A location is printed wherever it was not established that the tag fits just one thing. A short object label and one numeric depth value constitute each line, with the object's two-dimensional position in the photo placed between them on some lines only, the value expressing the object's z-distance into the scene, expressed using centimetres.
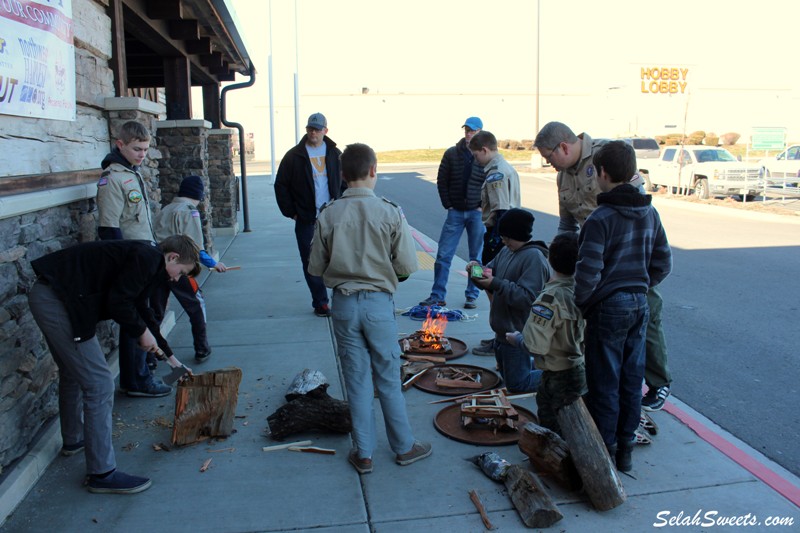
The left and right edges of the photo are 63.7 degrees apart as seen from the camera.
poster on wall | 367
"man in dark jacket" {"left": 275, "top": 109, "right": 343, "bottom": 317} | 687
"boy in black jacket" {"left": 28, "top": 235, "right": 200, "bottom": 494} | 336
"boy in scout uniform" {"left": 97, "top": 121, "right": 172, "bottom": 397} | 469
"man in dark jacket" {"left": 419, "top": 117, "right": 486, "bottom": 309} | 717
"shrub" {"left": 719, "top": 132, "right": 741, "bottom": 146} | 5231
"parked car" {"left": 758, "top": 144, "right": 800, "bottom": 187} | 2025
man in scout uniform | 418
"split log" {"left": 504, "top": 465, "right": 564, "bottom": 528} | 320
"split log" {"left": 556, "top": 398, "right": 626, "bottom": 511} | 334
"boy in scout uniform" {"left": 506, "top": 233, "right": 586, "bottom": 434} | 381
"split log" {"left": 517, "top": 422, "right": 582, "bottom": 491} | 351
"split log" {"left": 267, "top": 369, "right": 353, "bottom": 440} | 419
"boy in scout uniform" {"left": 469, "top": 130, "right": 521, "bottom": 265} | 621
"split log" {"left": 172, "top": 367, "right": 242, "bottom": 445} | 410
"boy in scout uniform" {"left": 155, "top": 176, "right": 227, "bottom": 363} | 557
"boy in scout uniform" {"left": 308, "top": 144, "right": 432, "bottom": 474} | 366
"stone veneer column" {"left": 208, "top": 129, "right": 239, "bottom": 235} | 1277
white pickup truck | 1973
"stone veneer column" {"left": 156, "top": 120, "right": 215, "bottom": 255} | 980
